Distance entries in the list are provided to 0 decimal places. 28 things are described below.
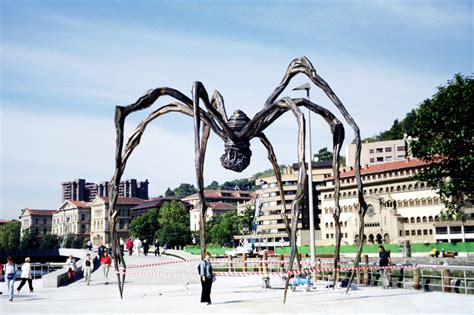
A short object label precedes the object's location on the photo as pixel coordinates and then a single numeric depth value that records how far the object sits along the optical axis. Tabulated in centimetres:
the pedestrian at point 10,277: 1872
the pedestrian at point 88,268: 2622
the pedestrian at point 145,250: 5409
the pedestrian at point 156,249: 5281
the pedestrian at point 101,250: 4201
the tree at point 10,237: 15812
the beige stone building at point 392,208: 9406
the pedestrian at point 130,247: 5178
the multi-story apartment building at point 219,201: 16550
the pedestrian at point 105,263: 2664
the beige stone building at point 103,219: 16975
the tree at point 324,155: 15400
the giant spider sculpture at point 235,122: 1543
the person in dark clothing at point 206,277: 1580
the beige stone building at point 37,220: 19212
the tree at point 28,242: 15577
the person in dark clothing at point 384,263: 1994
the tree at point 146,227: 13250
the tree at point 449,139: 3647
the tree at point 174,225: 11700
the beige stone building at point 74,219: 18088
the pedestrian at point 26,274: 2212
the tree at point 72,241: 16598
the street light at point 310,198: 2412
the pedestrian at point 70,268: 2753
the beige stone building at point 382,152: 12812
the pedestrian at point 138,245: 5288
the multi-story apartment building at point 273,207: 12094
